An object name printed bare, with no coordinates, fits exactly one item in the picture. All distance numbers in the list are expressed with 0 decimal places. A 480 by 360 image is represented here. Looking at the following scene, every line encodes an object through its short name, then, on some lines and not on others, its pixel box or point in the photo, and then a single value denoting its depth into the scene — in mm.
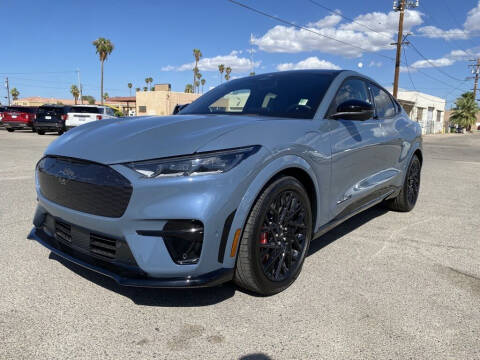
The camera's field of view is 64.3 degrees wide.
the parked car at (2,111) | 21638
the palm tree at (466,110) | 66062
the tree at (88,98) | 124938
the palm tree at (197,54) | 67375
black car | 18922
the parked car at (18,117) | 21328
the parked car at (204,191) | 2059
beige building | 50031
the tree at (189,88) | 89488
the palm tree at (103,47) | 52656
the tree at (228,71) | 81938
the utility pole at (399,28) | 27016
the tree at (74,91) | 92250
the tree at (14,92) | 106750
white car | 17344
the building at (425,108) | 48312
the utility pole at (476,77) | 68400
